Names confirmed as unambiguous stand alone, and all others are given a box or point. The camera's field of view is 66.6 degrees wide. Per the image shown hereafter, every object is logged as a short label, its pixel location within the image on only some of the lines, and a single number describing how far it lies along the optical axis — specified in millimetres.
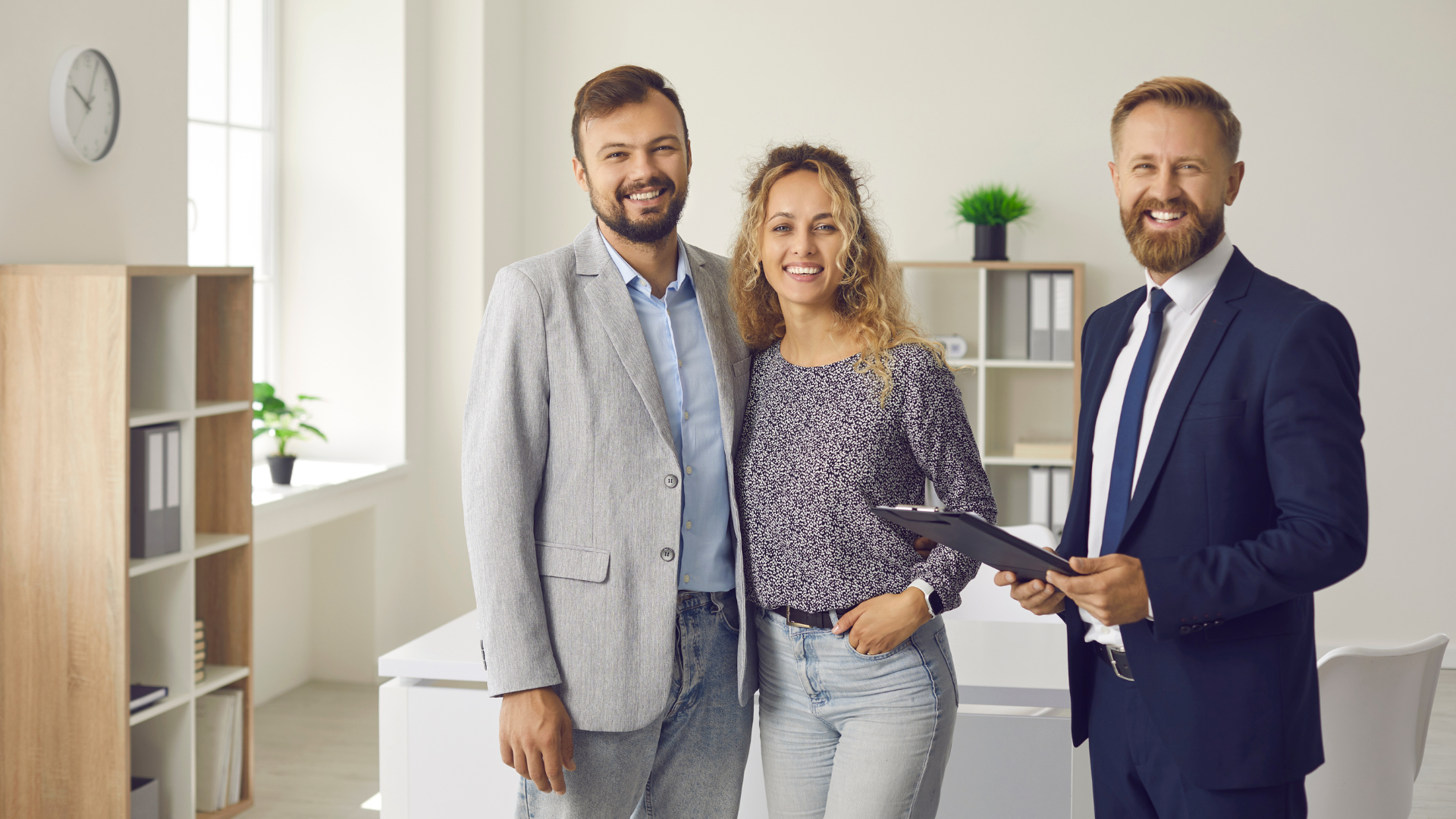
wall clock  2957
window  4262
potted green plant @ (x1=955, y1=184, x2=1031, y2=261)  4715
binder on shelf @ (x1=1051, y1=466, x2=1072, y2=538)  4703
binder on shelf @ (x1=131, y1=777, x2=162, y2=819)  2938
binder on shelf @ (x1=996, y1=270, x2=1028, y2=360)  4781
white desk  2025
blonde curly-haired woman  1542
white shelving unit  4926
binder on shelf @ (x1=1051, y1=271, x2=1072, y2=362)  4660
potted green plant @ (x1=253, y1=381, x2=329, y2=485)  3939
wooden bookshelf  2725
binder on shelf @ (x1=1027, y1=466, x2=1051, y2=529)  4742
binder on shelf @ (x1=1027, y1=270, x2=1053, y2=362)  4688
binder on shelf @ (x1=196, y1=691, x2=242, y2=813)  3244
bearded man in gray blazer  1545
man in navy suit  1282
